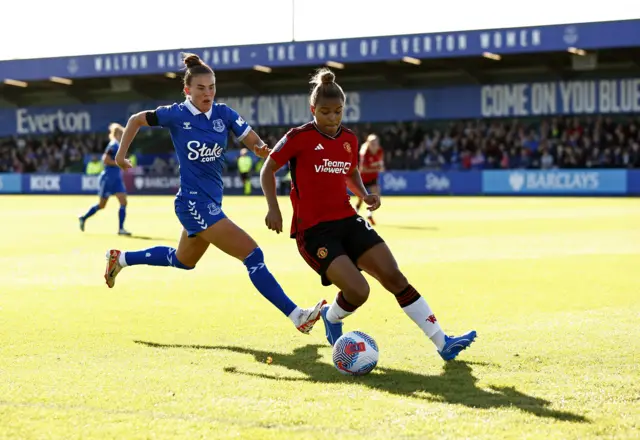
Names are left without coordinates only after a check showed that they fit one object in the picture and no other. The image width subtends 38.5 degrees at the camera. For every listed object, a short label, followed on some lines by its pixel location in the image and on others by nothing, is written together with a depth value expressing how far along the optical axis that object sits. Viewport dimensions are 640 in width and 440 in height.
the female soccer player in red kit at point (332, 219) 6.18
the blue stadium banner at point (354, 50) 35.56
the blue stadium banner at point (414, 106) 38.47
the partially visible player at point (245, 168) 40.69
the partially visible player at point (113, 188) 17.53
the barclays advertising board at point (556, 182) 34.59
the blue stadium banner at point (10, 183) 46.88
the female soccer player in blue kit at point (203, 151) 7.15
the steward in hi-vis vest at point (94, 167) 44.62
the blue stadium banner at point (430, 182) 37.38
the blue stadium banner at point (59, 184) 44.66
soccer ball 5.73
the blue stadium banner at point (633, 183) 34.19
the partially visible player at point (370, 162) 21.70
